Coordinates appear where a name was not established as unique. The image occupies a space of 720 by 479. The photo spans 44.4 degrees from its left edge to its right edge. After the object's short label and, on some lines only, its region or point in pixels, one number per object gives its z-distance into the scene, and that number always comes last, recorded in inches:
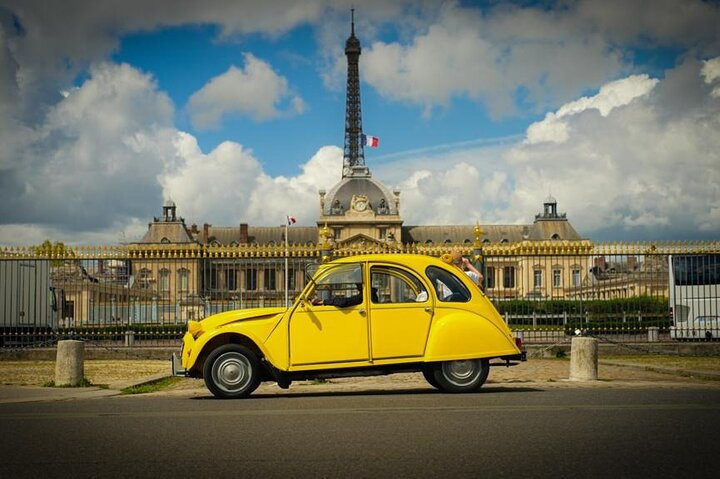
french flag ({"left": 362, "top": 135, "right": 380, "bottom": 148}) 3853.3
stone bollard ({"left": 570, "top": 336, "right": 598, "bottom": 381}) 505.7
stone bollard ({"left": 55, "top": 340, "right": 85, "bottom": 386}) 510.9
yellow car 421.7
